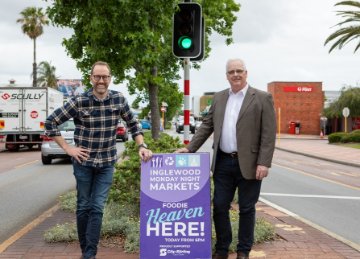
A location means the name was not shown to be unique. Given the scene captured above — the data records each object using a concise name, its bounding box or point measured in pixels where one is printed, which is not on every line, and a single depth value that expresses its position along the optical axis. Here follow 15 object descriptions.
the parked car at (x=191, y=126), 51.99
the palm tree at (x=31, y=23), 52.16
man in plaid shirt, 4.71
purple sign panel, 4.65
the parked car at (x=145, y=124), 56.80
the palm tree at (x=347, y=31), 28.47
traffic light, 7.24
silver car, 17.05
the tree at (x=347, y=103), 48.94
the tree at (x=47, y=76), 88.00
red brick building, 57.50
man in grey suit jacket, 4.66
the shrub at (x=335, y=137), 36.53
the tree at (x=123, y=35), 7.41
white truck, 24.59
